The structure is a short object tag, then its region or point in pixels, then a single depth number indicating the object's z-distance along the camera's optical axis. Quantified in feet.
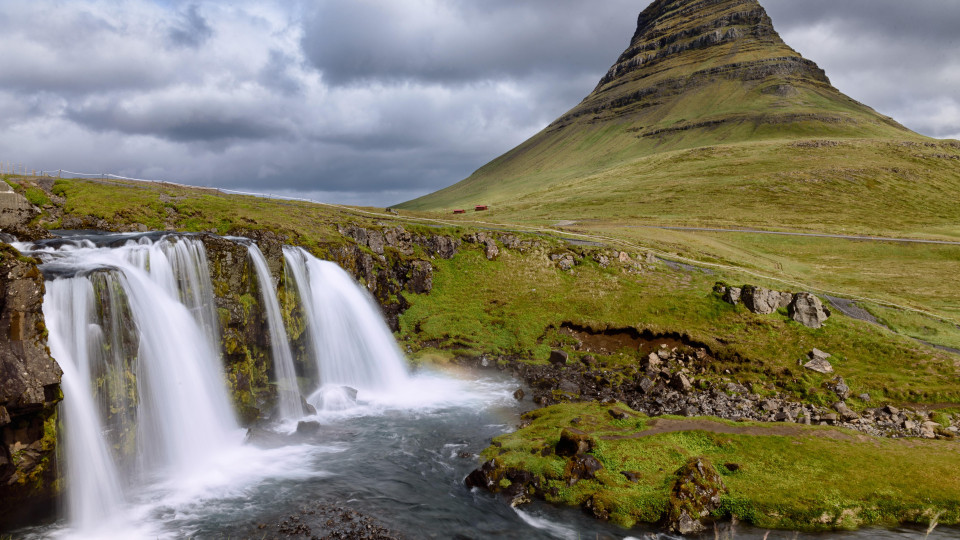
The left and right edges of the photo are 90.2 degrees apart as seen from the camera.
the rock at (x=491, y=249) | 173.58
